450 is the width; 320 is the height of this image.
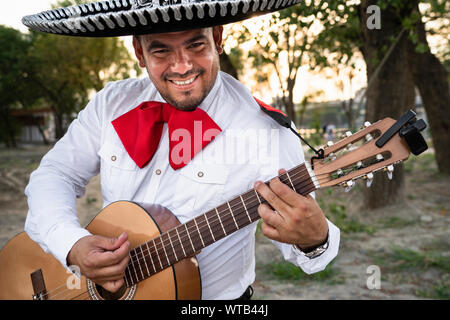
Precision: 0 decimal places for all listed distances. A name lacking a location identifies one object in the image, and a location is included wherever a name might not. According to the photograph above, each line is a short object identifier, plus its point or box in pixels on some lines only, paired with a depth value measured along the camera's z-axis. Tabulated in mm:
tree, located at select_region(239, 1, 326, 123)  4484
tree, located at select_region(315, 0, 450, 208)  4934
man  1989
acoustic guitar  1681
